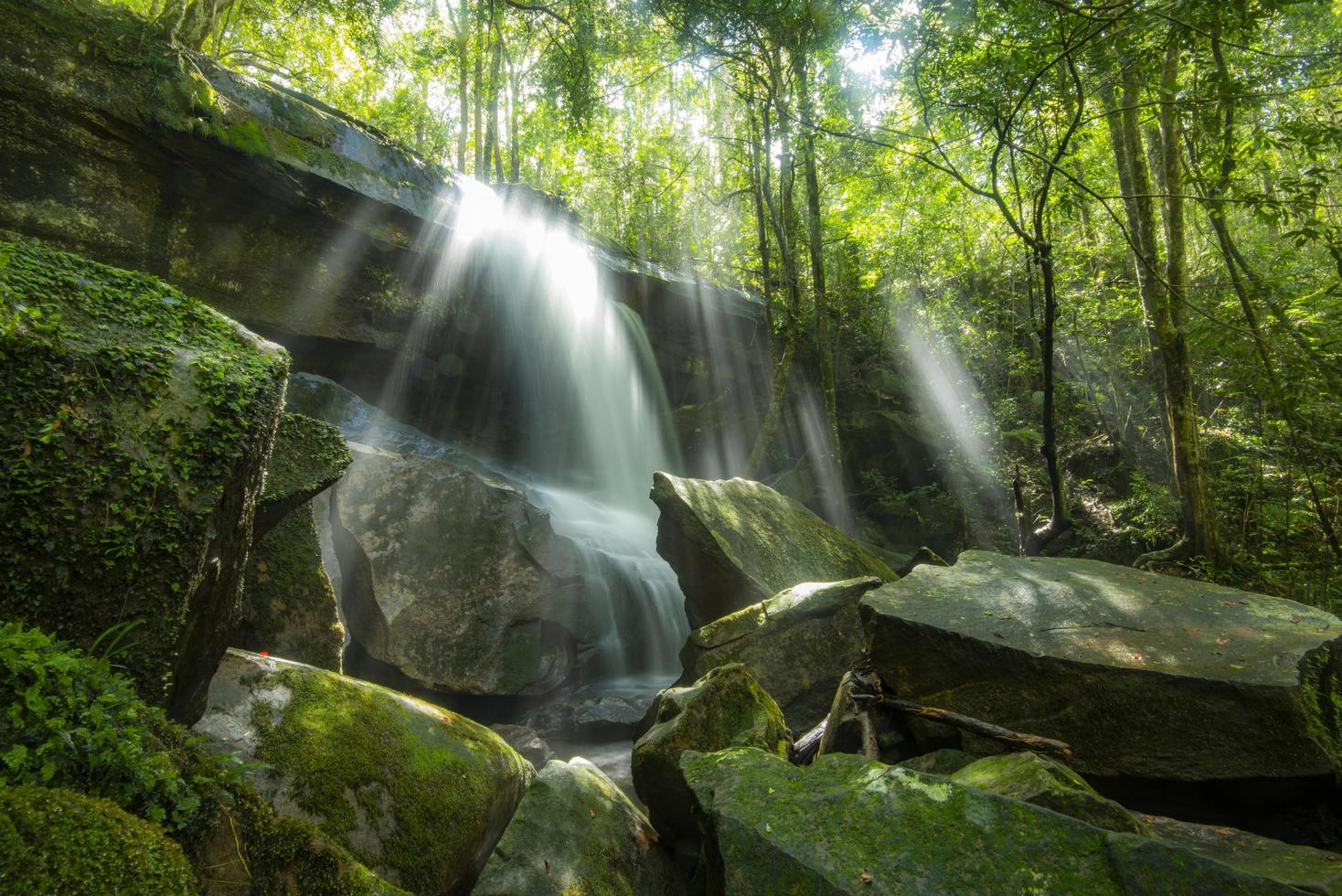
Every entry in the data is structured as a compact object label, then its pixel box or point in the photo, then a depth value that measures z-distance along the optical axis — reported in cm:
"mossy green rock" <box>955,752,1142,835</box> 223
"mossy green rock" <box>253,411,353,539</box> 354
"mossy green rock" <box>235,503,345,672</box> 431
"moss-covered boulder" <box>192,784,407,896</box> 165
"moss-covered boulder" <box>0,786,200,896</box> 115
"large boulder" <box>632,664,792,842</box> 309
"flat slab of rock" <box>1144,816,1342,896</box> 197
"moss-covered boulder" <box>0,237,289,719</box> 213
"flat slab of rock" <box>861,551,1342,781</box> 294
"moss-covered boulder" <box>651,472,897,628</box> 632
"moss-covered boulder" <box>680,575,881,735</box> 482
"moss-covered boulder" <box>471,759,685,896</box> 254
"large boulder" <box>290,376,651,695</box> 652
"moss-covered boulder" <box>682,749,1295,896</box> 180
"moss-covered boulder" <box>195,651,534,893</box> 268
